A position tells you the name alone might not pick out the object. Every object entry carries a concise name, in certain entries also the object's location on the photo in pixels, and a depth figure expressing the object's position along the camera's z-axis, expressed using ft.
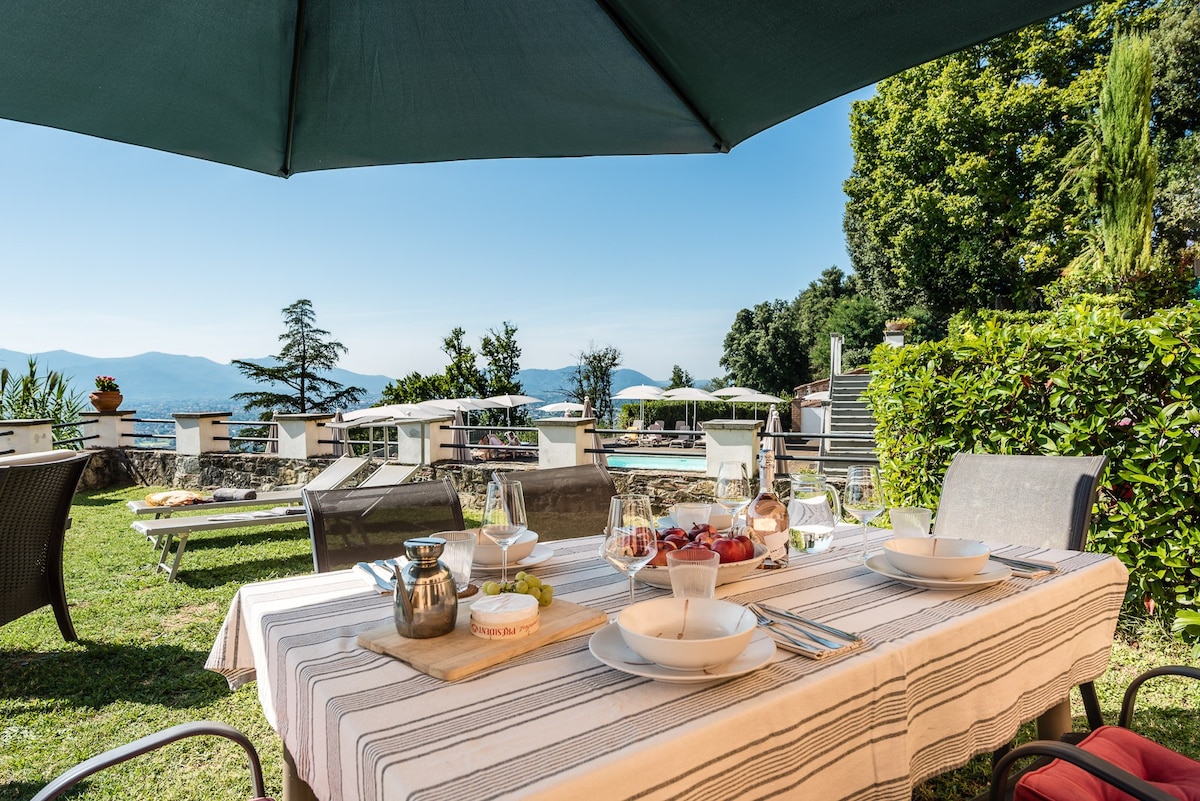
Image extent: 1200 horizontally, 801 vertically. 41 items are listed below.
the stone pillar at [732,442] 19.42
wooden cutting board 3.20
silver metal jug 3.55
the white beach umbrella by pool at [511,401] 55.67
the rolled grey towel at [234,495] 19.72
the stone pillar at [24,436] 25.13
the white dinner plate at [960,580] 4.58
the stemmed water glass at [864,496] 5.45
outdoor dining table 2.46
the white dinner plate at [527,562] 5.11
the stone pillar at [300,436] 27.45
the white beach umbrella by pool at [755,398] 58.01
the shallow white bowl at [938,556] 4.63
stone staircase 40.56
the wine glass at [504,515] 4.66
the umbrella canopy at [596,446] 23.11
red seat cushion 3.81
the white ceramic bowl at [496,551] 5.15
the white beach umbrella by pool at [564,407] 64.64
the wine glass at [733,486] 5.59
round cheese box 3.50
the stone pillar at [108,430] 29.91
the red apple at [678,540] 4.61
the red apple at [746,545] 4.69
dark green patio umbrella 4.45
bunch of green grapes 3.99
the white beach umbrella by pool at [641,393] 58.99
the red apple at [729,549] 4.59
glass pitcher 5.40
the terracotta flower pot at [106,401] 29.78
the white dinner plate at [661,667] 3.01
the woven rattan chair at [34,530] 9.18
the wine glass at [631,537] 3.97
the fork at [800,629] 3.41
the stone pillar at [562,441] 22.58
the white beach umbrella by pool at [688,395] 57.11
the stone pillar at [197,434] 28.50
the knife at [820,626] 3.53
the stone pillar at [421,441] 24.82
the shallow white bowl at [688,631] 3.01
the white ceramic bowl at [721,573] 4.53
